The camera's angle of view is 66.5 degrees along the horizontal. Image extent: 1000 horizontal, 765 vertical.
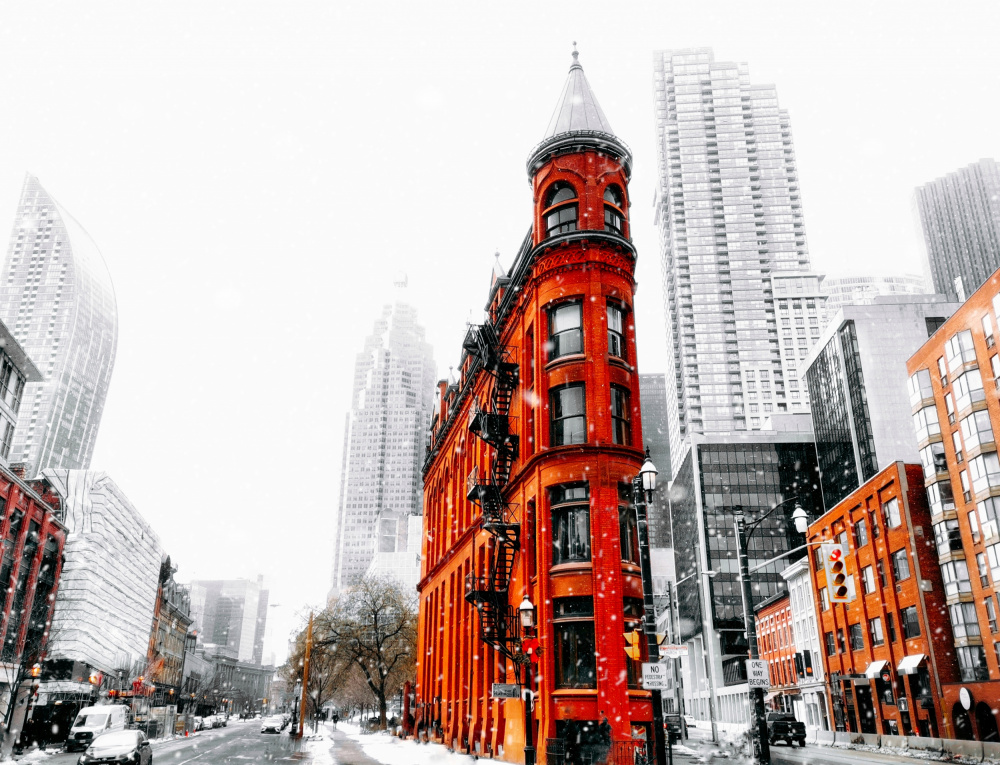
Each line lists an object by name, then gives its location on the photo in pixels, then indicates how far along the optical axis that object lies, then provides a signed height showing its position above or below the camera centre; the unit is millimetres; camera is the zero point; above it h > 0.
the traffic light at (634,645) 18297 +951
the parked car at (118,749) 22109 -1896
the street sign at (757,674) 19781 +321
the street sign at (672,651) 21016 +910
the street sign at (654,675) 17766 +238
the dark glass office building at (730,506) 118375 +27160
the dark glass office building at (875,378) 101688 +39308
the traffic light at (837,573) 19156 +2719
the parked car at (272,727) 65812 -3688
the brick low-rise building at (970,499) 47438 +11631
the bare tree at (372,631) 66688 +4322
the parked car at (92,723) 39022 -2161
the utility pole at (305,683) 43312 -81
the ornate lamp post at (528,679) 23062 +176
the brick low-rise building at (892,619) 50781 +4749
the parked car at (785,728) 48812 -2465
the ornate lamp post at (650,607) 18000 +1715
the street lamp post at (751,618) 18845 +1722
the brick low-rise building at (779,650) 77875 +3819
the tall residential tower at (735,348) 185875 +79278
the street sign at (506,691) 25344 -203
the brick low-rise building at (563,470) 26047 +7933
